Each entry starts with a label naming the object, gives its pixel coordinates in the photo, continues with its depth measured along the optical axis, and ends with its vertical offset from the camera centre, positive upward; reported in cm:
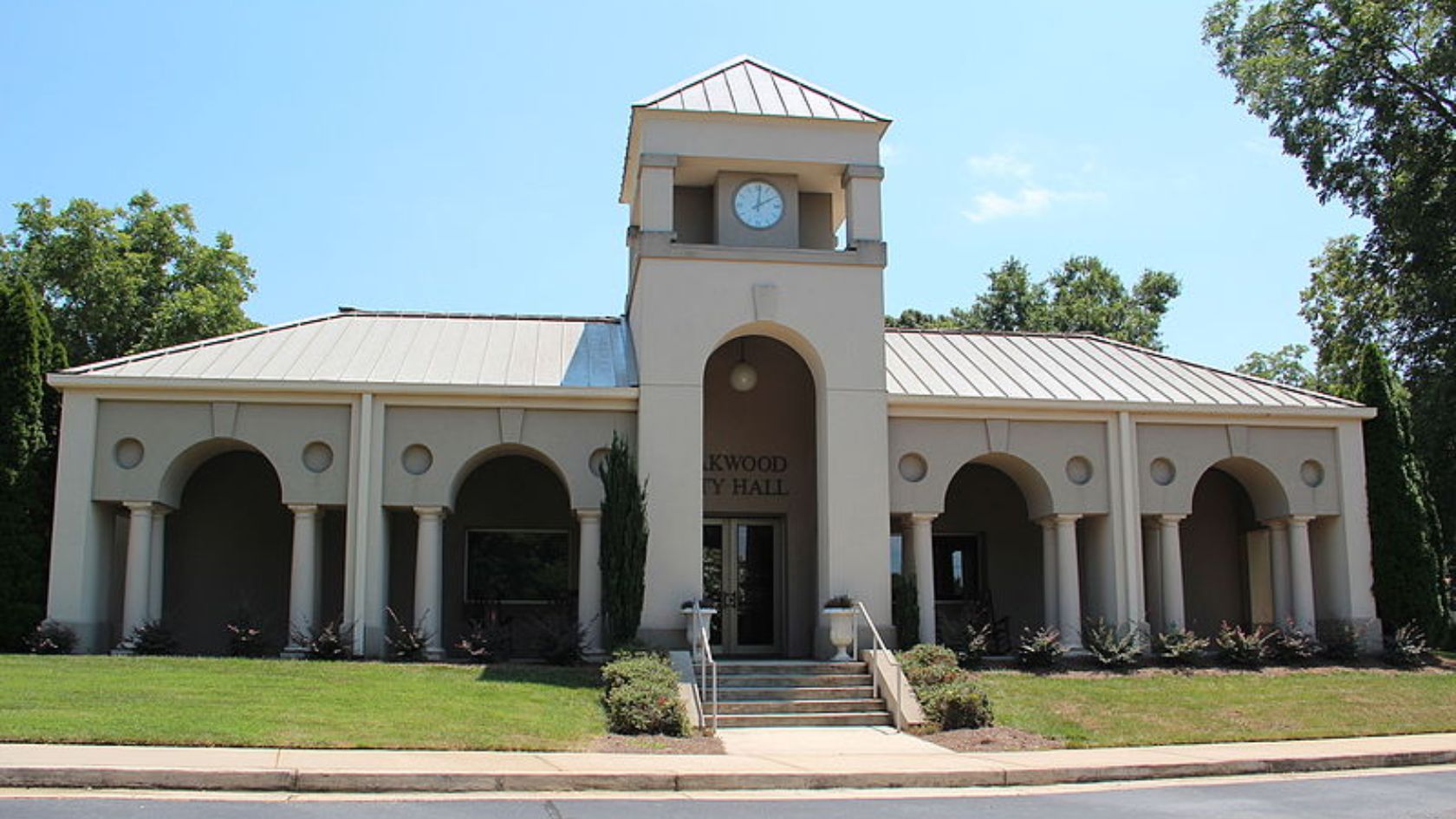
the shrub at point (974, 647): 2047 -90
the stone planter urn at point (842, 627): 1958 -57
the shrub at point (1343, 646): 2175 -98
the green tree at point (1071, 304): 4606 +961
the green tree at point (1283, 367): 5197 +833
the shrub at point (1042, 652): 2052 -99
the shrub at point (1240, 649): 2117 -100
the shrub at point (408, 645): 1986 -81
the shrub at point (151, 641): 1959 -73
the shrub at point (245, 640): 1984 -73
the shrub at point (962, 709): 1628 -146
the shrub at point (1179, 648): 2102 -97
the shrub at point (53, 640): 1941 -69
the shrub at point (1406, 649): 2175 -105
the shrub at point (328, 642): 1962 -76
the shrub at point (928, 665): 1766 -105
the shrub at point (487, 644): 1978 -80
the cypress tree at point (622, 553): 1930 +49
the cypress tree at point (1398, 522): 2272 +103
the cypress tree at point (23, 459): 2003 +200
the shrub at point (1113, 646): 2072 -93
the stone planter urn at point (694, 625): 1930 -53
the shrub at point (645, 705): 1531 -133
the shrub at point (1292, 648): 2150 -100
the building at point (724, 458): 2062 +206
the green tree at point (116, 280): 3375 +780
